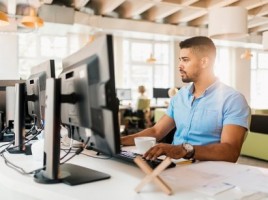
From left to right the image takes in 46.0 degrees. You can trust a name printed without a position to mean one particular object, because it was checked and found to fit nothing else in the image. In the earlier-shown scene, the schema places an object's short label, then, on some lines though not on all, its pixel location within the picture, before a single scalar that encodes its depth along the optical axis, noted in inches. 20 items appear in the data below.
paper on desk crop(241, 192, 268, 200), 38.9
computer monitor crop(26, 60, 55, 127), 63.0
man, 67.0
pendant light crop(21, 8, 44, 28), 162.7
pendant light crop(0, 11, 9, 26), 141.6
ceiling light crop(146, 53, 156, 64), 343.6
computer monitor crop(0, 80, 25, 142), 78.2
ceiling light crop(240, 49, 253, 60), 338.3
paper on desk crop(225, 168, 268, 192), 42.7
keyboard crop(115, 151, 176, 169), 50.0
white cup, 62.0
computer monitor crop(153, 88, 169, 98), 350.3
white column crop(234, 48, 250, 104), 434.3
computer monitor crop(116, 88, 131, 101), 333.4
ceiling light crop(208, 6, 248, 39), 141.6
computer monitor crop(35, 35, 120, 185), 37.7
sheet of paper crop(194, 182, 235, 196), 40.5
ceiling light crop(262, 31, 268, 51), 215.3
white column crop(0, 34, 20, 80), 297.0
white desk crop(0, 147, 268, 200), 39.9
